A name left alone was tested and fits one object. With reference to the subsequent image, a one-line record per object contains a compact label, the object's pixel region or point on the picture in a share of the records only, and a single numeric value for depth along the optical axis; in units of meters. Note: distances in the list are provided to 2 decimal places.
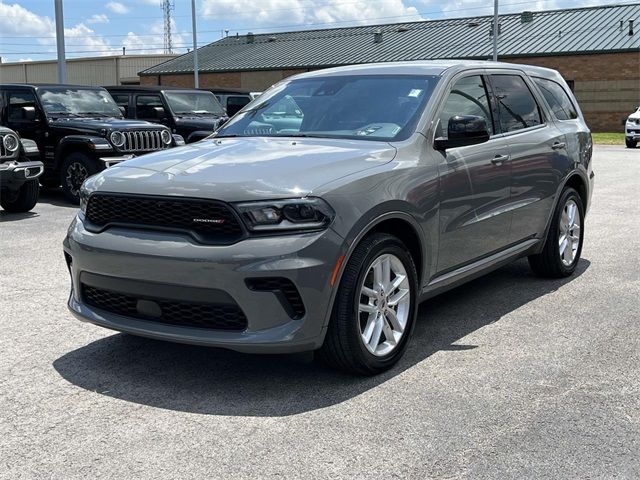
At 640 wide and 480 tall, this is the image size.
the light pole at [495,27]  33.84
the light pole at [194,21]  38.58
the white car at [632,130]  26.75
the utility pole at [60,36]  19.98
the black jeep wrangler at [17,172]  10.23
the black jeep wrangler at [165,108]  15.44
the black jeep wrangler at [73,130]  12.21
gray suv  3.98
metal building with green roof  38.53
